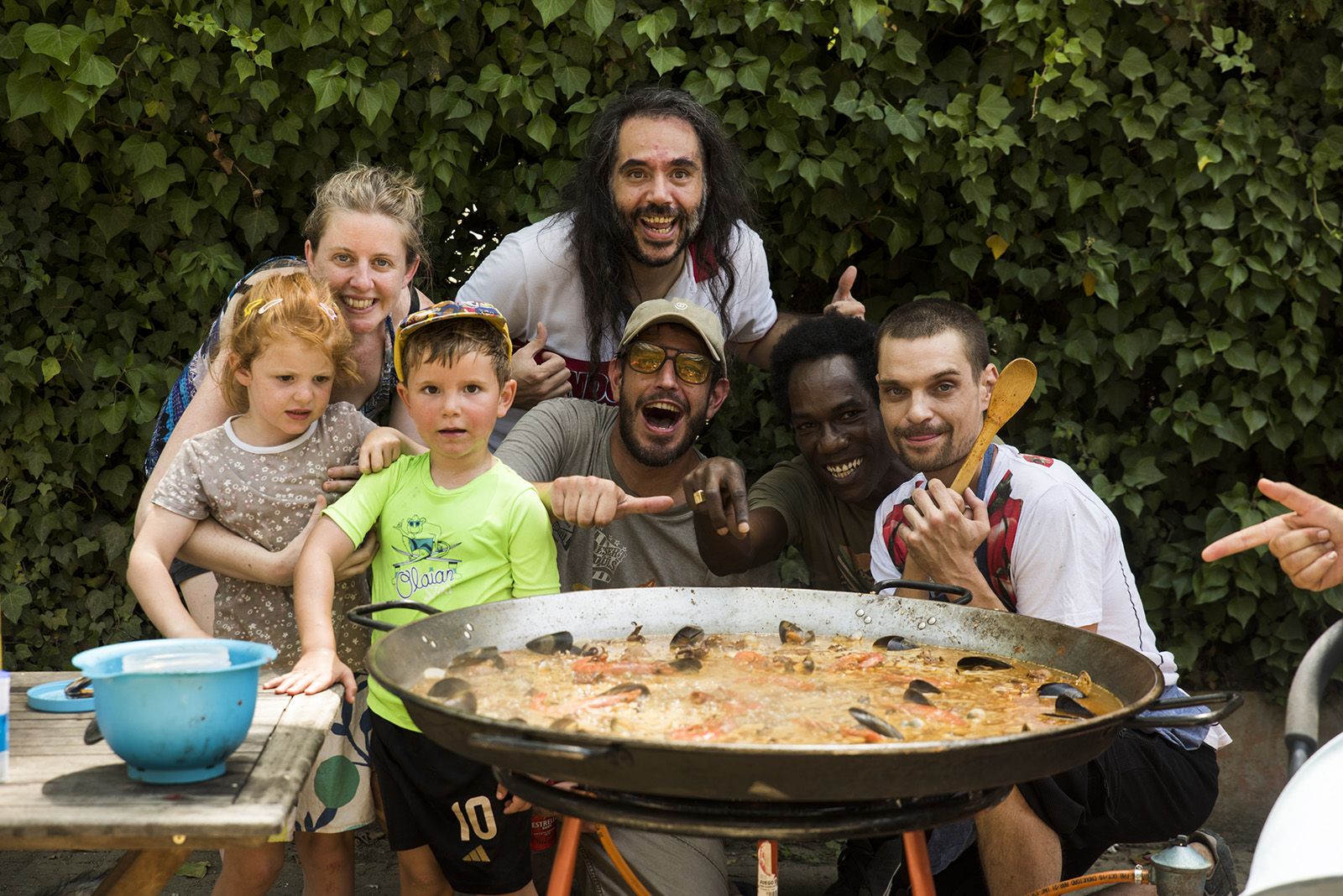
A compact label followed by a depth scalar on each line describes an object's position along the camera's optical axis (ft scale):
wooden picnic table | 5.72
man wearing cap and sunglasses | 11.38
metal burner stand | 5.89
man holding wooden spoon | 9.41
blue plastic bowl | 5.98
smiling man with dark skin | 11.82
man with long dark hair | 12.68
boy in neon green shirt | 9.45
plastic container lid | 7.43
